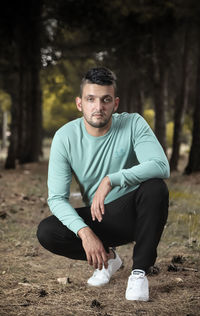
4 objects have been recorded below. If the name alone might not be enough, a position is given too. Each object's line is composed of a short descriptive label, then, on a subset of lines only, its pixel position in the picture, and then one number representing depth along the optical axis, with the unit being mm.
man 3645
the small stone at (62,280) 4074
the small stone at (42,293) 3697
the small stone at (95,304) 3438
